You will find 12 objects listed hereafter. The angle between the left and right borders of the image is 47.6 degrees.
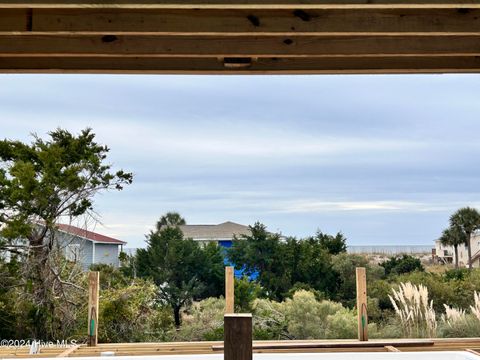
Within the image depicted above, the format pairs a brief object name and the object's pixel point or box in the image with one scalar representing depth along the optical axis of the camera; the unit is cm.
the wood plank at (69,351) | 501
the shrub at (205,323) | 758
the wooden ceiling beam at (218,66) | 273
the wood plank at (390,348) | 526
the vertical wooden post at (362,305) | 606
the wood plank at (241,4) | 193
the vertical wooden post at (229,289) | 636
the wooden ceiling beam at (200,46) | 248
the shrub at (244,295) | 841
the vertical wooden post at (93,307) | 596
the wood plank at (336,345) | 553
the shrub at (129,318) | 782
